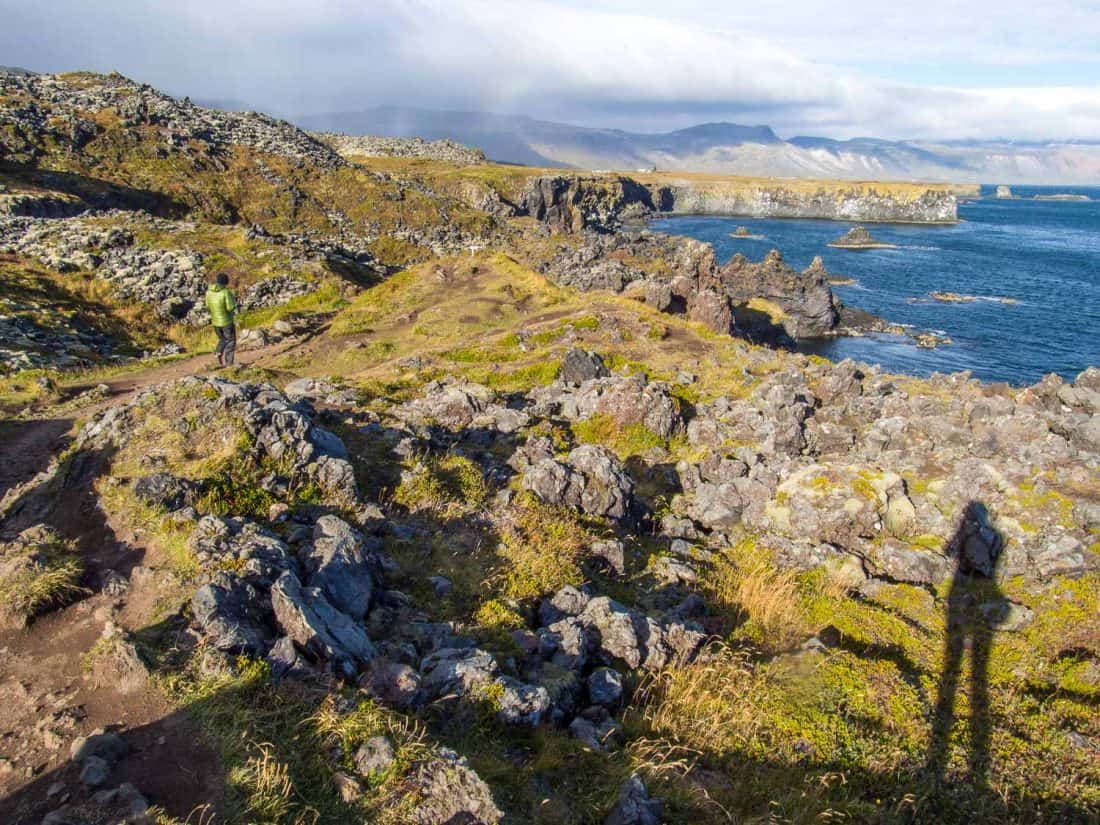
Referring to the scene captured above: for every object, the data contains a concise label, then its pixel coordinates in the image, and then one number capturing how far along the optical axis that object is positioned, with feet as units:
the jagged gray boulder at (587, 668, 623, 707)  25.95
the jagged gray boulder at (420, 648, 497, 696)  22.99
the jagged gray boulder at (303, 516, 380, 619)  27.58
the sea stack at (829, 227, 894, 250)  421.18
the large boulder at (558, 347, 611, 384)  78.95
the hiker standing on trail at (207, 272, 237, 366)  64.64
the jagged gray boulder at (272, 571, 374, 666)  23.07
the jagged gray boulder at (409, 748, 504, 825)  17.39
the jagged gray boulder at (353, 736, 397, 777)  18.26
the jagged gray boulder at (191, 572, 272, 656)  21.95
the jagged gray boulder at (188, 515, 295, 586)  25.86
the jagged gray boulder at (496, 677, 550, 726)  22.57
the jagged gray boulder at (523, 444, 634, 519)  44.55
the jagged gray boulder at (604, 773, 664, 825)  18.68
